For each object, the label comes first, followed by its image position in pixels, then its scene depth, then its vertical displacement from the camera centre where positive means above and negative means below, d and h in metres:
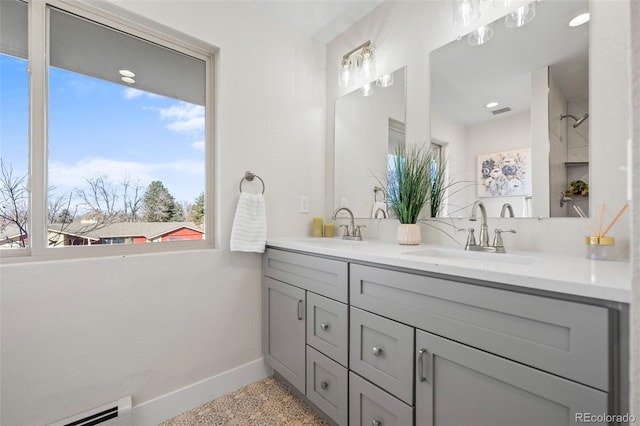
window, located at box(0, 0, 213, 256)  1.29 +0.40
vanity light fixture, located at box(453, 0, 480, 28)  1.39 +0.99
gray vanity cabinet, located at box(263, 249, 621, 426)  0.68 -0.44
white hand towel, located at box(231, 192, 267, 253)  1.71 -0.08
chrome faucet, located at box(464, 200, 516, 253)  1.29 -0.12
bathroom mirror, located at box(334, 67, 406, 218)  1.79 +0.50
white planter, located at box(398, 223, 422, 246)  1.53 -0.12
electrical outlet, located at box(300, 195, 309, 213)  2.10 +0.06
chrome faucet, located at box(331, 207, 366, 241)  1.89 -0.13
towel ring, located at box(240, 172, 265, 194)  1.81 +0.23
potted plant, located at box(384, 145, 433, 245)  1.55 +0.11
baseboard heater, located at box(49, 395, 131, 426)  1.26 -0.93
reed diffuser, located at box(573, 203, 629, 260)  1.02 -0.12
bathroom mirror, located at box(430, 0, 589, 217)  1.16 +0.47
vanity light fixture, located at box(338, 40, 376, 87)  1.90 +1.02
